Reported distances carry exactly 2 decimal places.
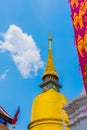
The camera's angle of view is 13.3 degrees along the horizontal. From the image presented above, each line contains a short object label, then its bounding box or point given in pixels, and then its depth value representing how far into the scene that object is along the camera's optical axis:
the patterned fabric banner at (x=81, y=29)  10.12
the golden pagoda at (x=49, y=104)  31.49
